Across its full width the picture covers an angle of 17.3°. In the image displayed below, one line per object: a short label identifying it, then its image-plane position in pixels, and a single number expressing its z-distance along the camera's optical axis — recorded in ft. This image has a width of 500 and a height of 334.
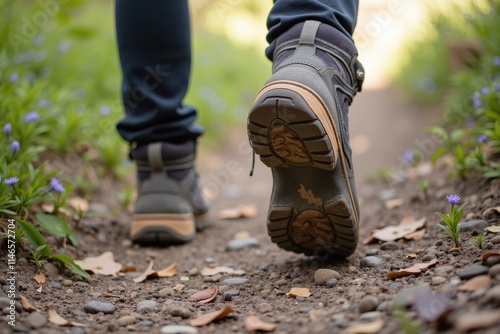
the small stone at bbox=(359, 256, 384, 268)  6.57
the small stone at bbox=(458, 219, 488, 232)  6.58
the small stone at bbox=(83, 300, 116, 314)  6.37
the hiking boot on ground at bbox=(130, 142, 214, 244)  7.20
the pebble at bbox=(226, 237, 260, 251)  7.27
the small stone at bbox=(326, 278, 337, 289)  6.47
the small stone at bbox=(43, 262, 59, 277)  6.64
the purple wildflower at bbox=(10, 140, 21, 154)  6.92
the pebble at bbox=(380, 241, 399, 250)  6.78
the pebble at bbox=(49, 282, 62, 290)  6.55
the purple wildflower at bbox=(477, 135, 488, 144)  7.04
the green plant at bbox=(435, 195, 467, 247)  6.50
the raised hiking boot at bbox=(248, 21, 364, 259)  6.28
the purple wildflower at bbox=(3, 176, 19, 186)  6.62
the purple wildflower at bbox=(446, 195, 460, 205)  6.53
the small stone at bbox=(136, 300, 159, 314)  6.38
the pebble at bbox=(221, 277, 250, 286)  6.65
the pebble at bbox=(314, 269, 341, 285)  6.51
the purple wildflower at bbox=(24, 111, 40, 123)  7.29
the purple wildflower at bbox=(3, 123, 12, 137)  7.04
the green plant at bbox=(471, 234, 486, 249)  6.39
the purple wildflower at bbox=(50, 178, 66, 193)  6.82
